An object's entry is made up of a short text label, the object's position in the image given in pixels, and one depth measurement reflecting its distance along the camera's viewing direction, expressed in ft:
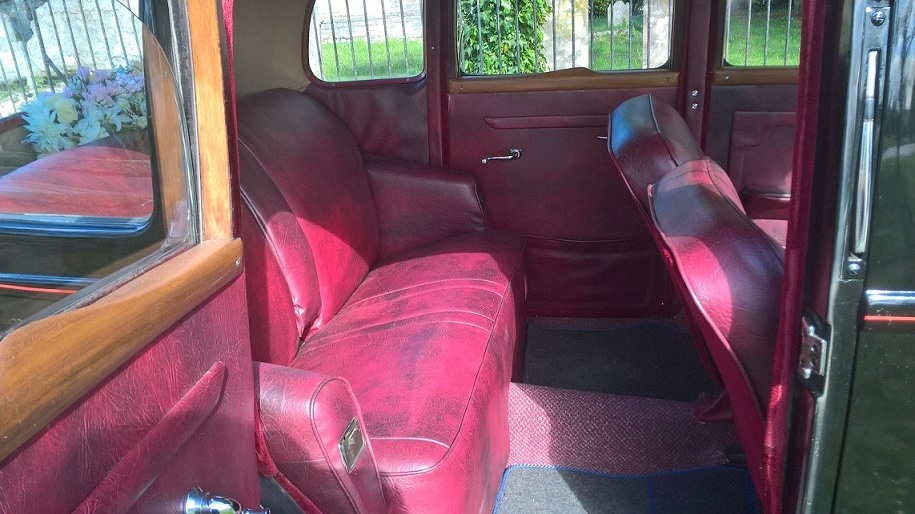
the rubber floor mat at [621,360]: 7.98
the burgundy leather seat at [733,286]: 3.83
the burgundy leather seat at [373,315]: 3.95
